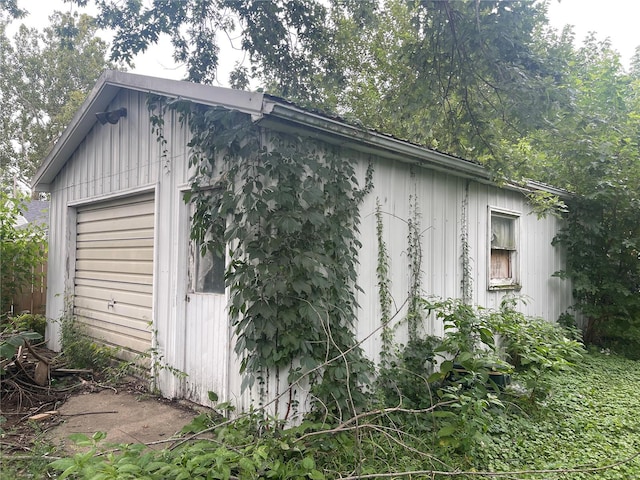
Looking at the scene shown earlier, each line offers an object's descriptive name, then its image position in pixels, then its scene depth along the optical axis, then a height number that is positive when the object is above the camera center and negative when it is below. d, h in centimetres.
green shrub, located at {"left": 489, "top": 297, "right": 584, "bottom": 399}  411 -99
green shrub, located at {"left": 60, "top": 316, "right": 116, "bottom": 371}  537 -136
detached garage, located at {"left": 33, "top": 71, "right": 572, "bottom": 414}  371 +32
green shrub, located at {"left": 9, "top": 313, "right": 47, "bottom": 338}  716 -129
